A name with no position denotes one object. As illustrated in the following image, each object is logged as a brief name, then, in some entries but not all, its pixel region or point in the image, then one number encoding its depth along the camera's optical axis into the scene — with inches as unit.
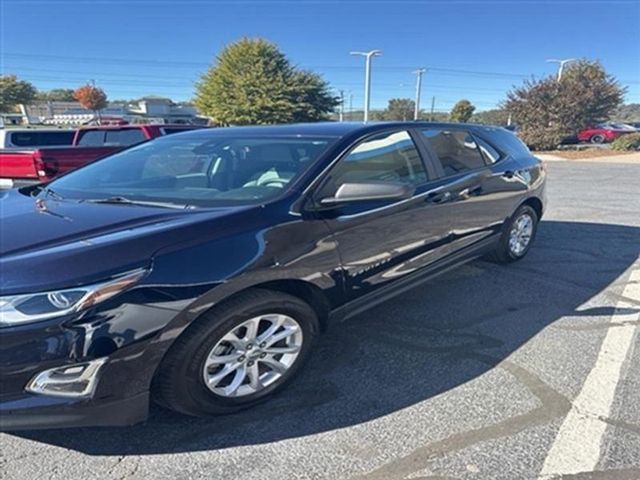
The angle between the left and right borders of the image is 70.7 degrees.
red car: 1139.9
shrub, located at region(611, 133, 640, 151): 896.9
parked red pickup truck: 279.6
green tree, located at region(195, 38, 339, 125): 1261.1
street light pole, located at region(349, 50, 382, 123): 1178.6
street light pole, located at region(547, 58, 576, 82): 1266.0
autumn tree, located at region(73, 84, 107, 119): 3088.1
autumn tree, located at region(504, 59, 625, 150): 946.1
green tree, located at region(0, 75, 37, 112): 2265.0
